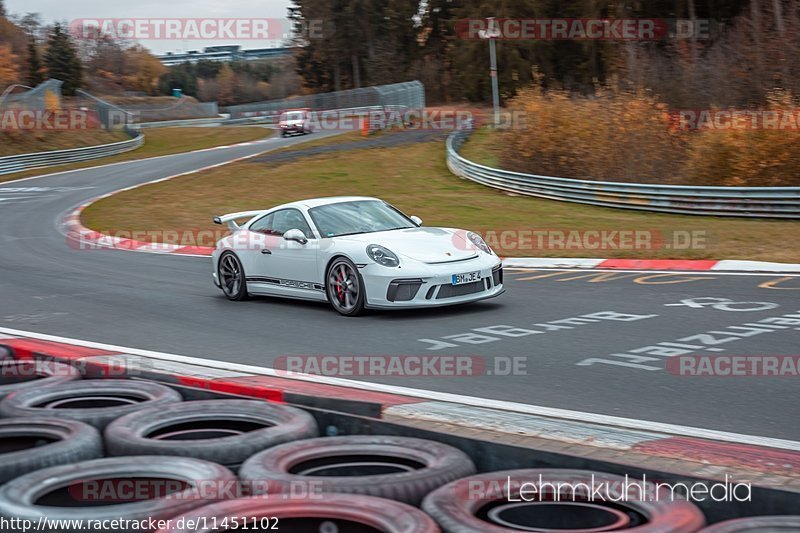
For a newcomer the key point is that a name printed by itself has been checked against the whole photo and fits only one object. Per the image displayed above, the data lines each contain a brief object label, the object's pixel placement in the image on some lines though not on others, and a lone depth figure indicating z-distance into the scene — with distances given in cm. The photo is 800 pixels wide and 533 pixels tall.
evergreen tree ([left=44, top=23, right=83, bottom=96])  16475
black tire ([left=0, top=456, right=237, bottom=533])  746
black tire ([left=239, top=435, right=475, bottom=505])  765
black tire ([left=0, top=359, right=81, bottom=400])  1304
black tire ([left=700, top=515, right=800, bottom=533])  624
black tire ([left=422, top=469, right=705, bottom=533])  662
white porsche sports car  2011
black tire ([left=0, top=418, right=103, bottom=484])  860
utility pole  5844
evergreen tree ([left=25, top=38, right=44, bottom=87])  16662
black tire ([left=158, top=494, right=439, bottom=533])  684
